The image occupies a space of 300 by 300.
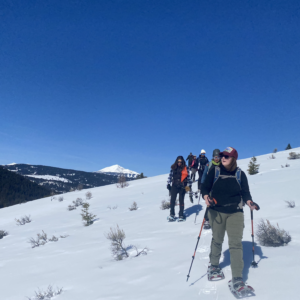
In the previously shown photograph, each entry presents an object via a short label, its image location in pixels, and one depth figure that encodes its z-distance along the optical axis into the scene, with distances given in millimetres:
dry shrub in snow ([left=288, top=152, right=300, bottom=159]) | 14505
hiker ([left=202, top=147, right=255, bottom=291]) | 3012
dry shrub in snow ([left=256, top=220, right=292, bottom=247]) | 3742
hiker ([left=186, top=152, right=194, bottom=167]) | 12480
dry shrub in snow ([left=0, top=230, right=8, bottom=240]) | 8621
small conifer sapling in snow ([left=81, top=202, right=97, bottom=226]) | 8186
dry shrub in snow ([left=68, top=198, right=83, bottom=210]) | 12460
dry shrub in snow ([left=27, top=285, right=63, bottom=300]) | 3293
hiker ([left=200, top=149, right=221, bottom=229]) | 3610
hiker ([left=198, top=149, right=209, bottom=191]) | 10500
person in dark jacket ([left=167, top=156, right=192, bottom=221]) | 6676
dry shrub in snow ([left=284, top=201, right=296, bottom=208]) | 5555
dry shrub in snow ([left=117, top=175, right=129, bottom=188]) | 17328
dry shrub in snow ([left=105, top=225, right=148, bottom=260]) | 4464
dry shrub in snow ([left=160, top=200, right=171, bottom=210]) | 8516
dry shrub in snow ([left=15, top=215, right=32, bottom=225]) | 10861
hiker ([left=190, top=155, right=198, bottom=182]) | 12000
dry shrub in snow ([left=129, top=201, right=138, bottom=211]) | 9518
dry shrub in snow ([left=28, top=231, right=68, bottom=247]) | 6457
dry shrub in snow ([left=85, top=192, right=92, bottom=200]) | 15222
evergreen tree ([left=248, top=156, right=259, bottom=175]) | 12148
